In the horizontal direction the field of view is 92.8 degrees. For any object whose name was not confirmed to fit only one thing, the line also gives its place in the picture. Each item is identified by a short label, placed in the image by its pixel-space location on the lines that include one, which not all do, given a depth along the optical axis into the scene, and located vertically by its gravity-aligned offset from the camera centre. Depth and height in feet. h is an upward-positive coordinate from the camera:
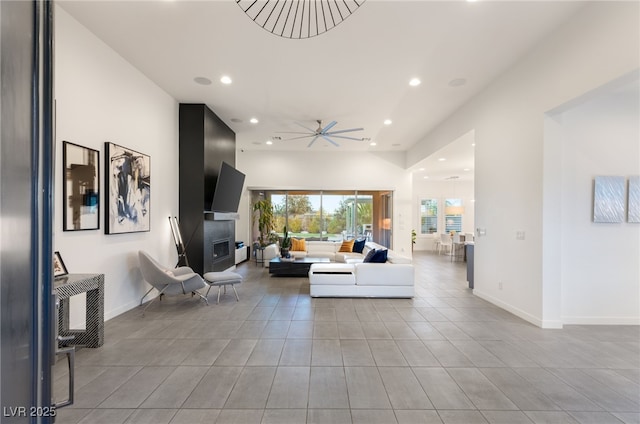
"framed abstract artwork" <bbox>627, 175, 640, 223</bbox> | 12.77 +0.36
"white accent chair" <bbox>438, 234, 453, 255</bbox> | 36.24 -3.45
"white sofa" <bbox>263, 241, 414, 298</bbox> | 16.88 -3.84
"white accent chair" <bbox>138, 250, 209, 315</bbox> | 13.97 -3.18
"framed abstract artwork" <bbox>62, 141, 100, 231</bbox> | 10.94 +0.96
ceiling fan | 21.31 +6.25
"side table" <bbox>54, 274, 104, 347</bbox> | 10.27 -3.58
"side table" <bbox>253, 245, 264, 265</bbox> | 28.04 -3.92
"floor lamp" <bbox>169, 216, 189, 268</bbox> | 18.35 -1.67
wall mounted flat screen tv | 19.71 +1.61
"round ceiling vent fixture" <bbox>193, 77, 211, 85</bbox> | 15.76 +6.96
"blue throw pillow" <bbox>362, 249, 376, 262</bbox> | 17.70 -2.53
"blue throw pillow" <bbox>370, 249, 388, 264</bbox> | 17.54 -2.52
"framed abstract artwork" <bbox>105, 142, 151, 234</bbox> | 13.05 +1.07
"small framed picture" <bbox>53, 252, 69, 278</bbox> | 10.12 -1.83
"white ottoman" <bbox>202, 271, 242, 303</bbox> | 16.16 -3.56
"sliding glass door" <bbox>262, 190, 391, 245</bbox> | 32.89 -0.08
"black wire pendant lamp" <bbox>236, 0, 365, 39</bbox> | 9.95 +6.92
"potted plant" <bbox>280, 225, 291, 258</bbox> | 24.26 -2.82
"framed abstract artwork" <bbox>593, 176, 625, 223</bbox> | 12.72 +0.40
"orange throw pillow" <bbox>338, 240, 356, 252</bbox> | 26.99 -3.03
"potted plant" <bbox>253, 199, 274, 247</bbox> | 31.68 -0.70
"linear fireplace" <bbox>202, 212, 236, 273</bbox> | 19.88 -2.32
